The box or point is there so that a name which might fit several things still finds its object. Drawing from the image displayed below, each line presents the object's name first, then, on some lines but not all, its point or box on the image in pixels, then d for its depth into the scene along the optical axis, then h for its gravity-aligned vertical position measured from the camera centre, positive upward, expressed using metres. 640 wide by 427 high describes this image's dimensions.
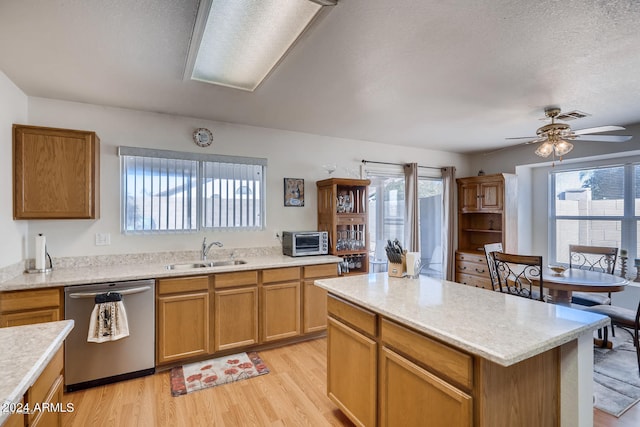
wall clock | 3.49 +0.87
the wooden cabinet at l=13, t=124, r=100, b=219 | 2.57 +0.35
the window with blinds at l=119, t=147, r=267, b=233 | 3.22 +0.24
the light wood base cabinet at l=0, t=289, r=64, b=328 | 2.27 -0.71
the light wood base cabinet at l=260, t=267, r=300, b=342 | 3.24 -0.98
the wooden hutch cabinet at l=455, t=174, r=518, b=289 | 4.78 -0.15
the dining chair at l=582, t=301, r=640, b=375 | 2.63 -0.99
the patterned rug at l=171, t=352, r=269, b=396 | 2.59 -1.45
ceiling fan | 2.91 +0.72
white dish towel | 2.43 -0.86
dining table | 2.83 -0.68
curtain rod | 4.64 +0.77
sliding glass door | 4.79 -0.07
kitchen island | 1.24 -0.69
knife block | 2.41 -0.45
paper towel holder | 2.70 -0.50
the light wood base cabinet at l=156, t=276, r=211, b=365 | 2.77 -0.98
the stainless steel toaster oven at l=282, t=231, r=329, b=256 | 3.71 -0.37
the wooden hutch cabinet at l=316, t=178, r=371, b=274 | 3.98 -0.08
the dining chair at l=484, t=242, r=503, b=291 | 3.41 -0.60
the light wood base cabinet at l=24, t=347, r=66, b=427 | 1.08 -0.72
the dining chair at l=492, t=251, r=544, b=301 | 2.88 -0.68
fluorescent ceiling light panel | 1.57 +1.06
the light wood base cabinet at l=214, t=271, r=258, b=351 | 3.01 -0.98
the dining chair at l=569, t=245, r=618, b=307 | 3.51 -0.70
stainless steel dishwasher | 2.46 -1.09
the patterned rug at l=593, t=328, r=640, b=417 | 2.35 -1.46
